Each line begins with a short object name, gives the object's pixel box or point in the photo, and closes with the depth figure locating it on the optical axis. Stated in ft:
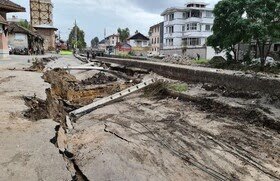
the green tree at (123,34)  221.24
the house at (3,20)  49.84
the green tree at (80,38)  198.04
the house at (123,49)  143.74
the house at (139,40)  187.54
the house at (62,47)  171.68
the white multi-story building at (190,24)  133.53
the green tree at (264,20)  48.21
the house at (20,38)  94.99
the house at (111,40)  284.85
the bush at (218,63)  57.61
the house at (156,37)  162.40
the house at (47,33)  154.80
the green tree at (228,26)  52.14
